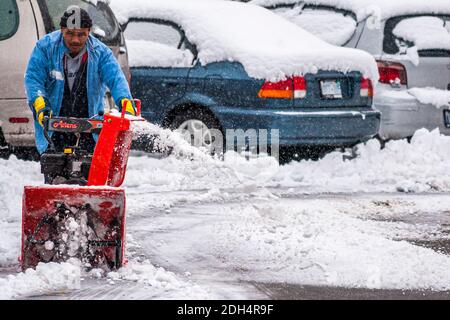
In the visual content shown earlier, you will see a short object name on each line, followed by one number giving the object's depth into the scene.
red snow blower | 10.98
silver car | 21.27
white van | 18.09
